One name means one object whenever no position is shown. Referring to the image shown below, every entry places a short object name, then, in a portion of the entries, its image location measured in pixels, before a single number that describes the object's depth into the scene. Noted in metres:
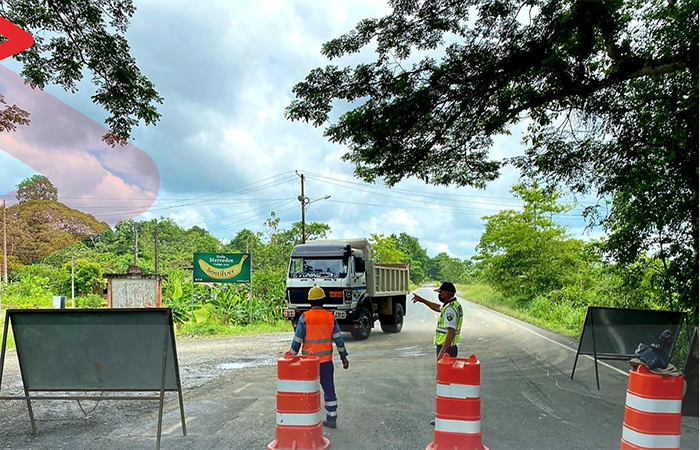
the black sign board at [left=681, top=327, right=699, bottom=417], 6.65
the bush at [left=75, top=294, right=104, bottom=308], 27.97
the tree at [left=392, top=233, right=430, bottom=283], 105.00
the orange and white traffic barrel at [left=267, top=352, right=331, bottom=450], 5.12
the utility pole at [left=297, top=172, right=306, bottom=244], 32.17
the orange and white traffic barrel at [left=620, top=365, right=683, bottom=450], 4.50
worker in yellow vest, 6.49
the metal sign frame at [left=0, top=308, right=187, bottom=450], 5.62
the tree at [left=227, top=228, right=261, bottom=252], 67.25
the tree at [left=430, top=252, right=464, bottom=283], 107.12
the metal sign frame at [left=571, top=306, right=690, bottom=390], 8.54
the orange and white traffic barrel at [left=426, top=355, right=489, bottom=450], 4.96
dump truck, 14.30
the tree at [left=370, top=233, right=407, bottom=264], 61.92
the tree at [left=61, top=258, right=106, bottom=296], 31.92
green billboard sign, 18.58
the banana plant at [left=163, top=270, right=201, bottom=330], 19.70
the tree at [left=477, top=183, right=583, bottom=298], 31.58
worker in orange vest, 6.12
